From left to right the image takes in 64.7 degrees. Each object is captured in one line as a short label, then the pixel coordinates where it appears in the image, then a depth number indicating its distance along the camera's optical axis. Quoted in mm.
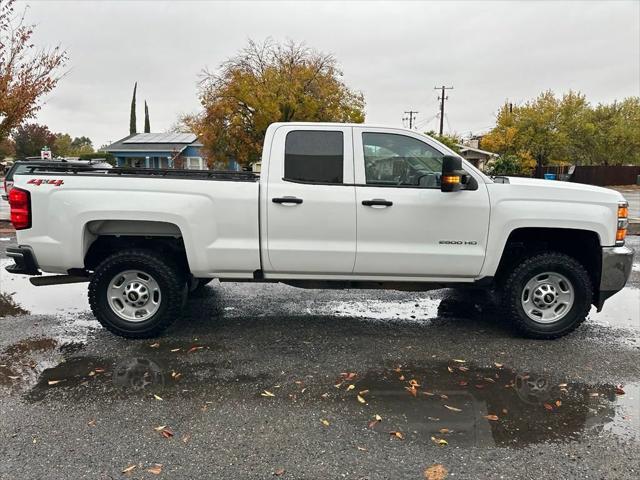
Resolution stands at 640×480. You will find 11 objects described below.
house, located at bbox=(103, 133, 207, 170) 46656
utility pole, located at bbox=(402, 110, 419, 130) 71350
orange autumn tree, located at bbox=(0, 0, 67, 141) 13336
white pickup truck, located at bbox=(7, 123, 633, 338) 4715
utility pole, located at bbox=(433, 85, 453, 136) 57619
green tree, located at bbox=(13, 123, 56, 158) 56969
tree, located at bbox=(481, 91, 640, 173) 43625
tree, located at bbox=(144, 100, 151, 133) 74688
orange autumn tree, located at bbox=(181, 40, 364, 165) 30156
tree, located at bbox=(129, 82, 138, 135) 69562
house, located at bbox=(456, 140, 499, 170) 52688
